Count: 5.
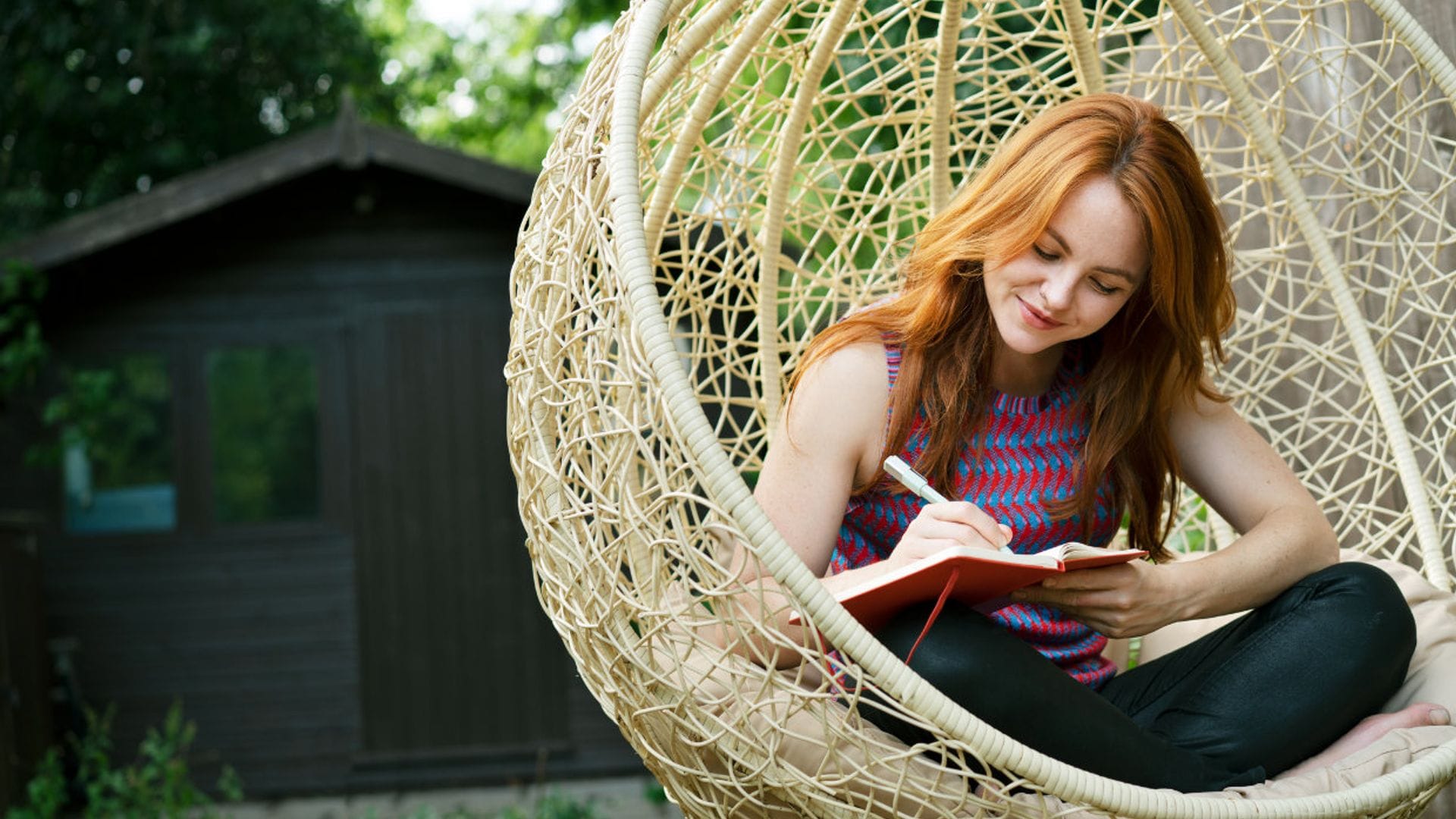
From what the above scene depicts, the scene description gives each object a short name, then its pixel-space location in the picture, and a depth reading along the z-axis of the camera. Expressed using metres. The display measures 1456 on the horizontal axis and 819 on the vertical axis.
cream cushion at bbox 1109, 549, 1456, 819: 1.43
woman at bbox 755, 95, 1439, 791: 1.45
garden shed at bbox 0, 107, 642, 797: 5.84
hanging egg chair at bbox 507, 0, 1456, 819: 1.31
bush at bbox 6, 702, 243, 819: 3.72
